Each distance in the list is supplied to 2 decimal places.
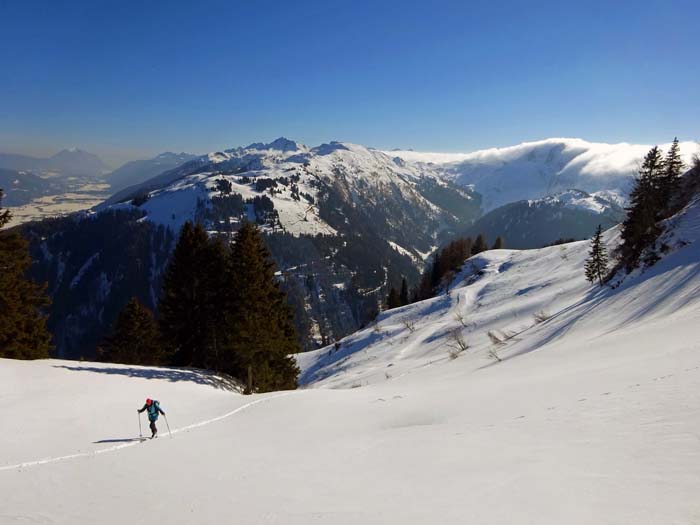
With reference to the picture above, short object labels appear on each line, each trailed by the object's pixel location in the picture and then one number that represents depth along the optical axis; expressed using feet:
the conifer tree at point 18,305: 95.04
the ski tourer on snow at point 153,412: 52.90
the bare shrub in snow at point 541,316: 113.26
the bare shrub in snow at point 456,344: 112.55
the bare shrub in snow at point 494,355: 79.25
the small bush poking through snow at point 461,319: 151.98
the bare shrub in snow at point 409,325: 178.71
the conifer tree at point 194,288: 110.11
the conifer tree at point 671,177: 155.54
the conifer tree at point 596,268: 131.66
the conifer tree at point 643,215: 111.14
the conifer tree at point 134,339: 152.15
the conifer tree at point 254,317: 99.19
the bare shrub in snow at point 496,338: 101.75
